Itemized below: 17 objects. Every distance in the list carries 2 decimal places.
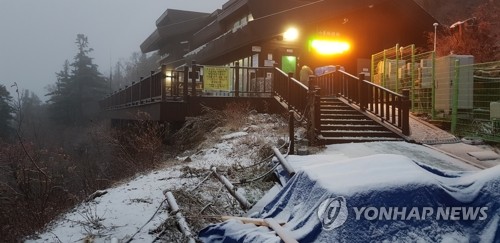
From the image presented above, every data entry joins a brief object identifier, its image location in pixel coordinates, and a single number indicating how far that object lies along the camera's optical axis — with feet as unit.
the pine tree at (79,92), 153.99
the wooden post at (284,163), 23.12
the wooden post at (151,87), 48.50
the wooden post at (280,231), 12.39
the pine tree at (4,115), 122.23
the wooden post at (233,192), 21.06
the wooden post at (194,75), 42.45
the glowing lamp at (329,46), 63.93
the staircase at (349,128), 34.12
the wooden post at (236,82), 44.81
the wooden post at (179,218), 16.48
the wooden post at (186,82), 42.09
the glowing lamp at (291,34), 56.37
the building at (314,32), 56.44
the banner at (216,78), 44.42
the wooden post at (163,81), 42.50
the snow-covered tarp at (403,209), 11.61
